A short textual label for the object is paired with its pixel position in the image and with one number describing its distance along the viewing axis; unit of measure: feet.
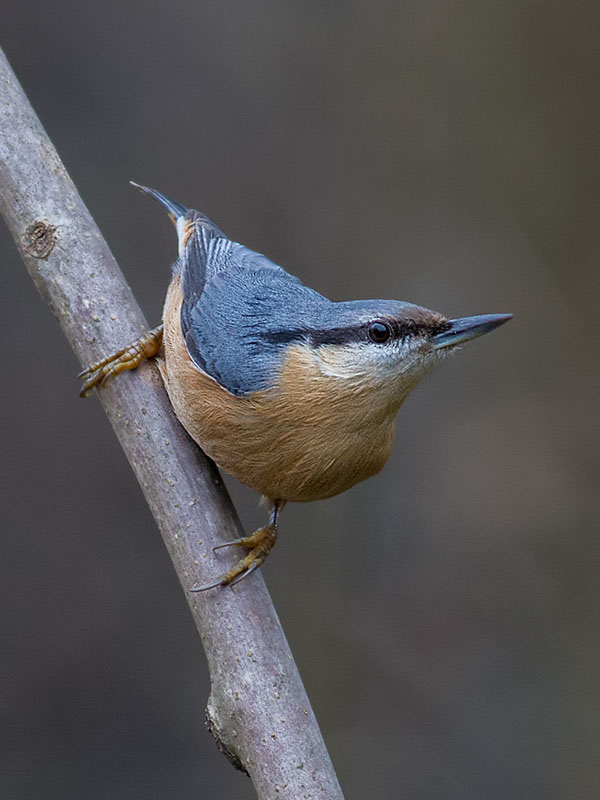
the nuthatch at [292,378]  14.78
